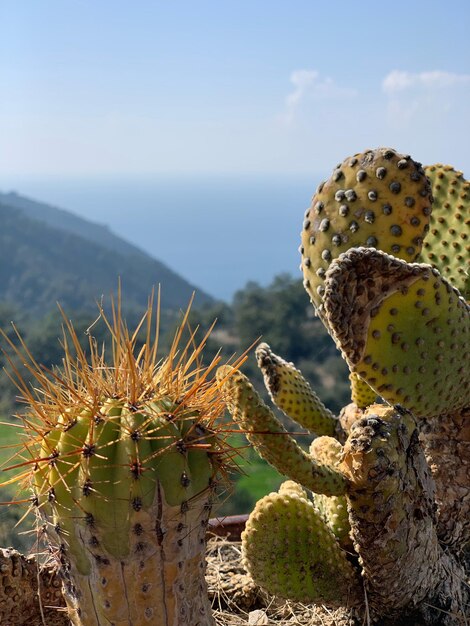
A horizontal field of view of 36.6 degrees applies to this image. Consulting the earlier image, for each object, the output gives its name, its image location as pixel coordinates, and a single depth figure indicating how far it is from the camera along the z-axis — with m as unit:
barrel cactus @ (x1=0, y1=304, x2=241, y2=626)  0.89
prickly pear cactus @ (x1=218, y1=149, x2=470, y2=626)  1.09
